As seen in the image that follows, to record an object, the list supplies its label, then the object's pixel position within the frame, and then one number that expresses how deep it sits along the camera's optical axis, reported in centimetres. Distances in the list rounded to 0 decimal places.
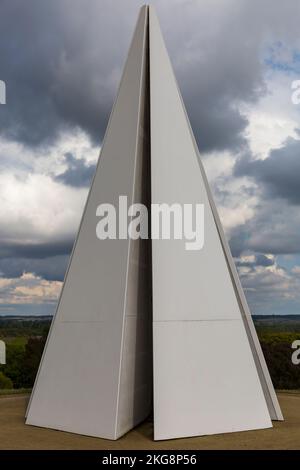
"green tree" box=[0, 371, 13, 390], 3512
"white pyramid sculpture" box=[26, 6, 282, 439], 1166
